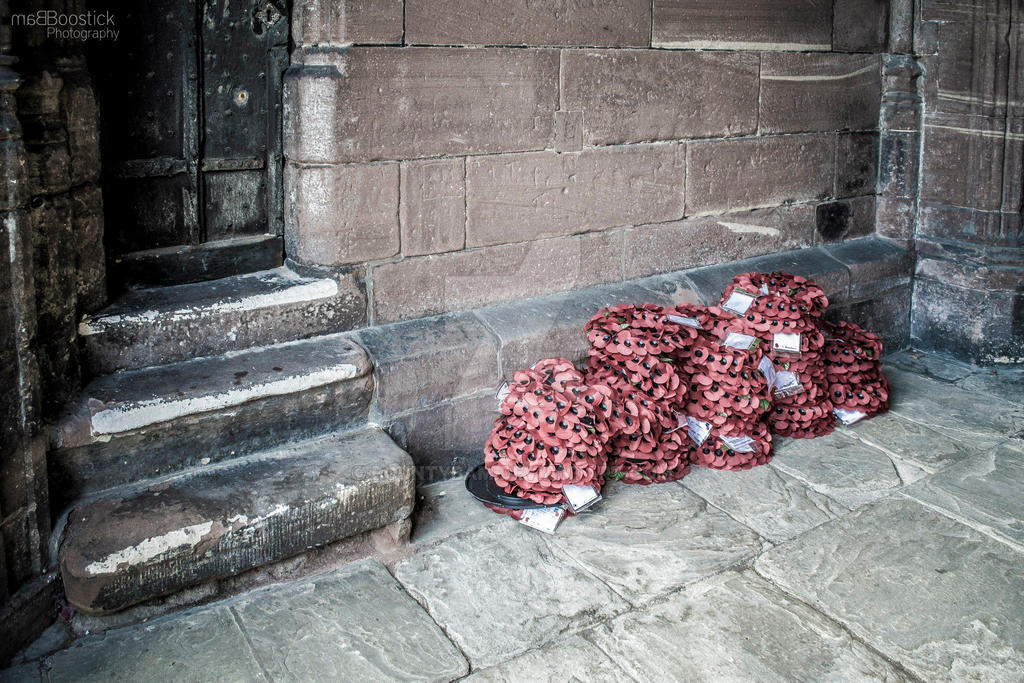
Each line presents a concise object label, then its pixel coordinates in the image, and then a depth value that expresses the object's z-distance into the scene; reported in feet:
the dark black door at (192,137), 9.90
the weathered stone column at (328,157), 10.27
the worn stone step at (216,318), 9.65
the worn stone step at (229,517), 8.38
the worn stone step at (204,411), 9.05
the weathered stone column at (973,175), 14.51
